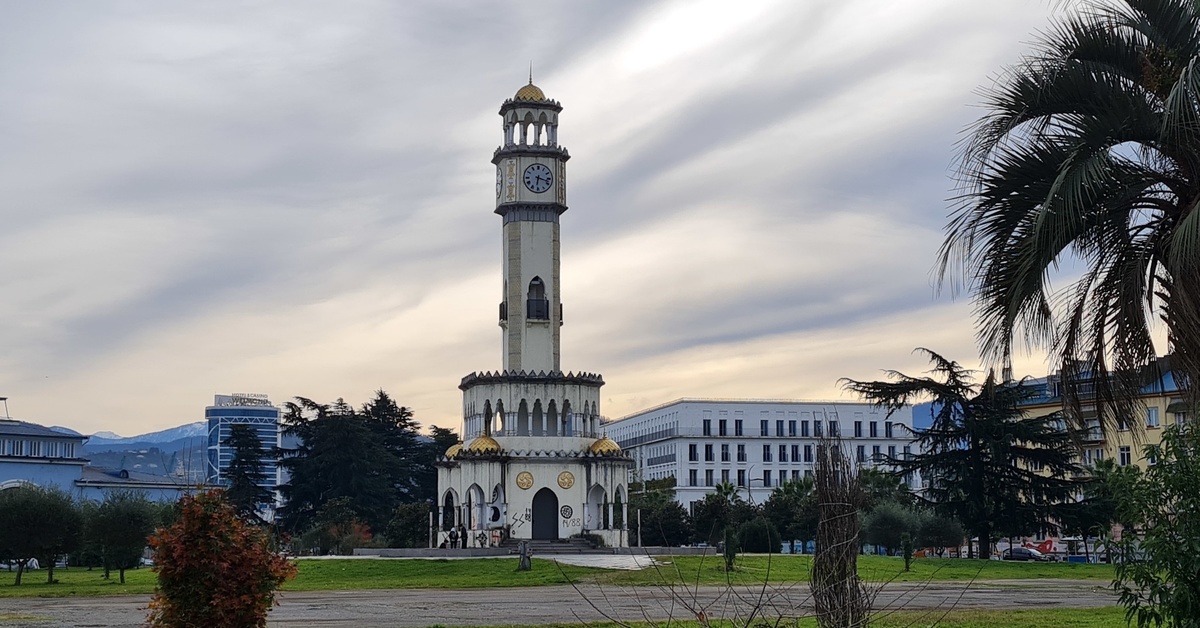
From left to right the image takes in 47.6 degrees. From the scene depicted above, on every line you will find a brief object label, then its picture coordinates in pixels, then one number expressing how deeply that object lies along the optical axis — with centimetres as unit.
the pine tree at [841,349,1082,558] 5794
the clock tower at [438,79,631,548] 6606
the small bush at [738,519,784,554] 5959
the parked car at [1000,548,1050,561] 7775
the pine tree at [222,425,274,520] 9194
